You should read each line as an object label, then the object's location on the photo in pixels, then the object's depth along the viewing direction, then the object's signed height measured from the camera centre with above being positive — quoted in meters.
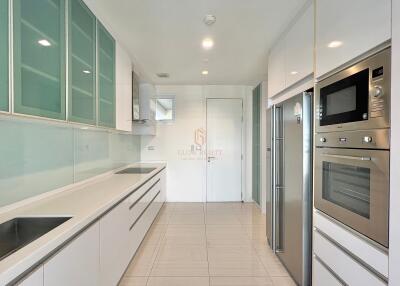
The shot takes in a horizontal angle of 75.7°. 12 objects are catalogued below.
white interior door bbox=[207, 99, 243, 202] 5.64 -0.09
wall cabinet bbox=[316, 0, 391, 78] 1.26 +0.65
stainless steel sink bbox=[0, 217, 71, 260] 1.56 -0.52
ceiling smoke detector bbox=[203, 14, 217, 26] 2.47 +1.21
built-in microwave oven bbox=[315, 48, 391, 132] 1.24 +0.27
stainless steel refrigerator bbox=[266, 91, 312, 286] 2.19 -0.39
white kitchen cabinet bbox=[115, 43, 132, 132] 3.09 +0.69
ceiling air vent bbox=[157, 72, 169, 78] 4.61 +1.25
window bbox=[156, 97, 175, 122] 5.63 +0.74
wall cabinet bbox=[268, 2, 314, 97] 2.12 +0.86
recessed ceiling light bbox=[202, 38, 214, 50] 3.06 +1.22
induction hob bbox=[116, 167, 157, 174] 3.82 -0.43
